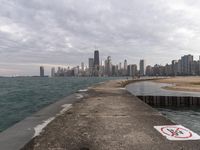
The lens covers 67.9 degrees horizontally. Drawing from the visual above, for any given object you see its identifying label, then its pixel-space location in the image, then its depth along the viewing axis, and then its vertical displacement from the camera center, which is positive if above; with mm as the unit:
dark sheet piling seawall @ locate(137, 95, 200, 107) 20723 -3960
